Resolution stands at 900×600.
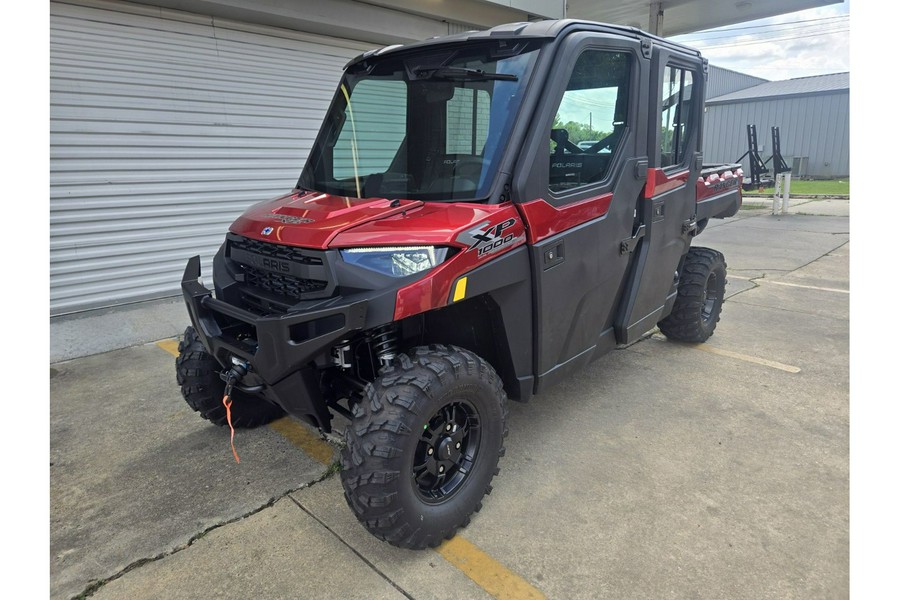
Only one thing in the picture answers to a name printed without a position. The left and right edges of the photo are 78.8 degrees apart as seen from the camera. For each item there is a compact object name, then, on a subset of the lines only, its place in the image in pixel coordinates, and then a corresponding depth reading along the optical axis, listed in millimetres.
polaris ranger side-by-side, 2389
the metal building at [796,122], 23141
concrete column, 10153
